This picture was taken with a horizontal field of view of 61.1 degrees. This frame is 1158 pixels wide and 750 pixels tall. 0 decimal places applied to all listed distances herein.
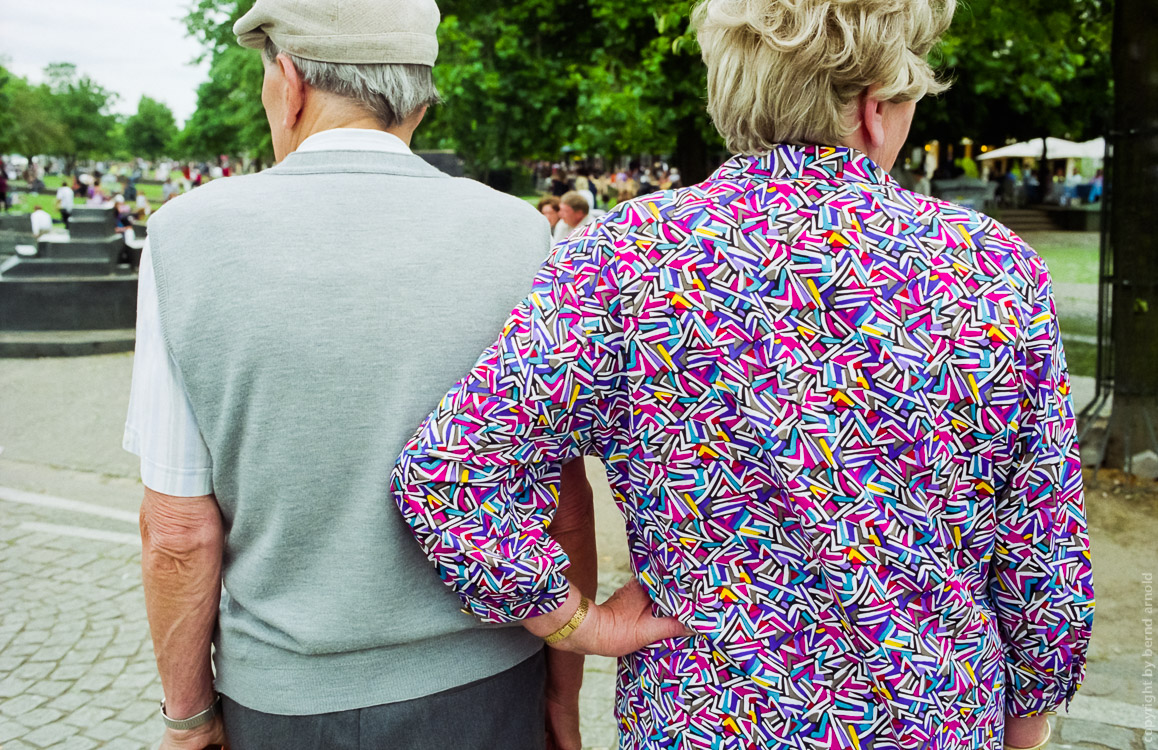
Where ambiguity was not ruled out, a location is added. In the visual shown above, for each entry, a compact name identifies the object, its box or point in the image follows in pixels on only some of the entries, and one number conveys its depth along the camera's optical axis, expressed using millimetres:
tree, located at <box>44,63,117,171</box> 81688
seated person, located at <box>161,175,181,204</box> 41606
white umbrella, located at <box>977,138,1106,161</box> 29781
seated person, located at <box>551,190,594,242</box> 11398
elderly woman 1327
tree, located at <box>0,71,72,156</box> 51469
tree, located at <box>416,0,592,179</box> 10844
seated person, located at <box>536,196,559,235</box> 13234
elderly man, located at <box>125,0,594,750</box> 1432
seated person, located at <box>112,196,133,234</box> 25445
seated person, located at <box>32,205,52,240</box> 19969
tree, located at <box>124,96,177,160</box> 94750
